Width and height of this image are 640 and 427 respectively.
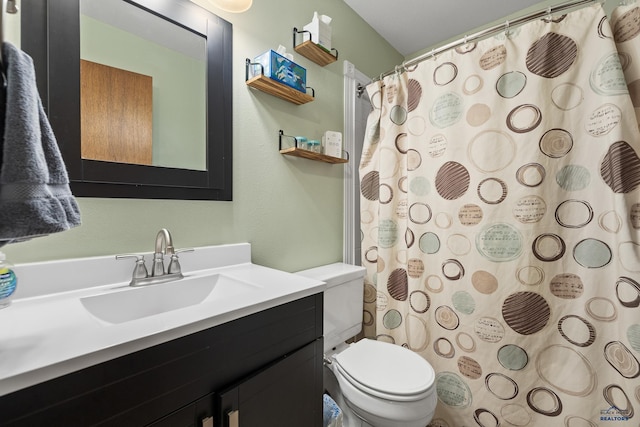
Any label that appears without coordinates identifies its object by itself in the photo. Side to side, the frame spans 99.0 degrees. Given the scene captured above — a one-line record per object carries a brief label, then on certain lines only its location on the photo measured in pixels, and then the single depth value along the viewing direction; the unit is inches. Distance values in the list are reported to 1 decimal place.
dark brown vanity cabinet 17.9
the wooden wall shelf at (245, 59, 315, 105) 46.3
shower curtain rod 44.2
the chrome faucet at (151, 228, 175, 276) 35.8
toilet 40.9
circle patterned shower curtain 40.9
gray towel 16.3
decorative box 45.9
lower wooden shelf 52.1
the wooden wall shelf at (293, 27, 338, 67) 54.9
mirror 31.3
